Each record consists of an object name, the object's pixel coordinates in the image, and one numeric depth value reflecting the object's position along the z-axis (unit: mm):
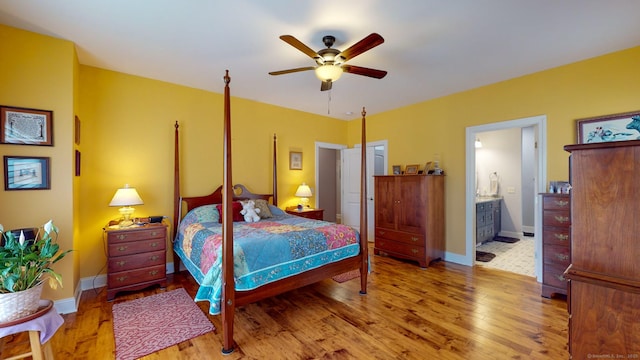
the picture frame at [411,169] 4687
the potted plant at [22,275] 1454
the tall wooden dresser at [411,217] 4059
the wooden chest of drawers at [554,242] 2895
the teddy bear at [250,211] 3734
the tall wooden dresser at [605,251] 953
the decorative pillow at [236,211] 3781
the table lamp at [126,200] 3069
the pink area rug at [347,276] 3547
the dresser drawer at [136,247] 2955
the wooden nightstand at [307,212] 4759
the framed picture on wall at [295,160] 5129
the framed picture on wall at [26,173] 2441
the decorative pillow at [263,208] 3997
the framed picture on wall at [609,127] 2797
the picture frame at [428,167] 4464
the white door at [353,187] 5508
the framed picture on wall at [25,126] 2428
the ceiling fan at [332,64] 2368
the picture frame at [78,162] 2980
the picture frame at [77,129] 2818
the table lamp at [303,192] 4926
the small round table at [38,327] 1438
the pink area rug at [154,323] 2131
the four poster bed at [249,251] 2125
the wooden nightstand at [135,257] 2943
